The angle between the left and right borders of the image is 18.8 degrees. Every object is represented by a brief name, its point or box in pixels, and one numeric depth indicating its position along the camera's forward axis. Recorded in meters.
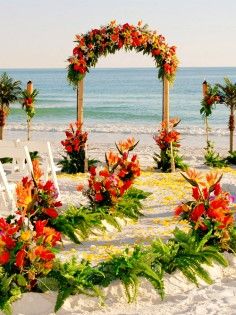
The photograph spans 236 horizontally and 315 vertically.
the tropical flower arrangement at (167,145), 14.60
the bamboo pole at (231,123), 17.53
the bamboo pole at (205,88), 16.69
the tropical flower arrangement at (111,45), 14.03
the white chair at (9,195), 8.86
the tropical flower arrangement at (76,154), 14.18
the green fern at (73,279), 6.12
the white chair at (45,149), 10.77
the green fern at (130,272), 6.39
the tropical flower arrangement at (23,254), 6.04
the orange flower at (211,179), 7.45
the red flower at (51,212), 7.71
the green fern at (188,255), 6.90
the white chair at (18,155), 9.98
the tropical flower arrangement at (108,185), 9.16
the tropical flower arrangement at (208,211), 7.32
